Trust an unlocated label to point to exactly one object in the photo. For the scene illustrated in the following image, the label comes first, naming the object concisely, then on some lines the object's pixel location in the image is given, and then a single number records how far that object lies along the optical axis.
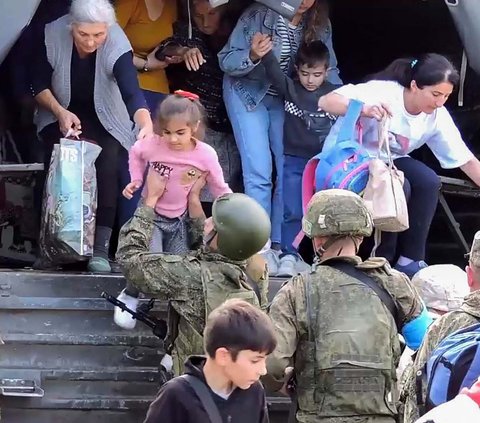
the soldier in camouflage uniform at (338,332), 7.29
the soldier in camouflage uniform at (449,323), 6.61
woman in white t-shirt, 10.70
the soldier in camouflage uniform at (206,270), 7.87
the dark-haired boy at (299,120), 11.36
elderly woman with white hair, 10.52
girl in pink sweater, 8.91
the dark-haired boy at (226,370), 6.06
